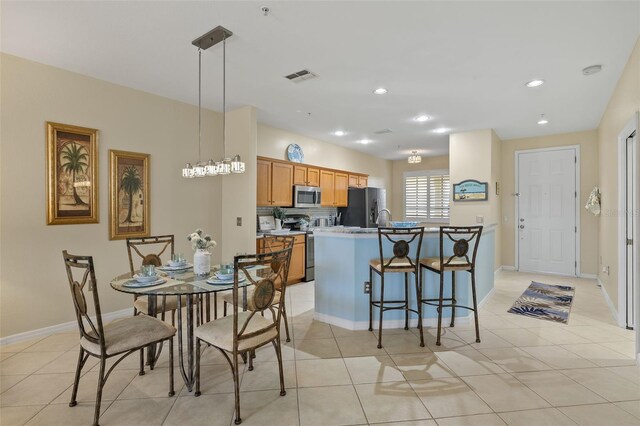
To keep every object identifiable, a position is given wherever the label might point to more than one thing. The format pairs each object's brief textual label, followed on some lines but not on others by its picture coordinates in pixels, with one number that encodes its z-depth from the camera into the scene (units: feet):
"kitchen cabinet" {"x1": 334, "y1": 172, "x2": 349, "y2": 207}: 22.35
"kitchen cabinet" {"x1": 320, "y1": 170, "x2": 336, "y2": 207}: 21.03
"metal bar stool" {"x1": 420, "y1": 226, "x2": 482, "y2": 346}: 10.07
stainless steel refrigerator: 22.83
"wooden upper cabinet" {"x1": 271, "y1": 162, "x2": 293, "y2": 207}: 17.22
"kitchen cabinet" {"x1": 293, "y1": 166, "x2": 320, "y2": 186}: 18.78
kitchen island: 11.27
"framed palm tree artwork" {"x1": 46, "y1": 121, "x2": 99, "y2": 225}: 10.55
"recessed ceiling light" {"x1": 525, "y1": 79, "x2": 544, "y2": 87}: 11.59
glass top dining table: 7.13
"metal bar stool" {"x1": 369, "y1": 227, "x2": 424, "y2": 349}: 9.77
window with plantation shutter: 26.86
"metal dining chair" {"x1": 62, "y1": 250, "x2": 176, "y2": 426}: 6.37
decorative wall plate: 18.67
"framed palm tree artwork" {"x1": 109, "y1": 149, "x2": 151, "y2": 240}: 12.05
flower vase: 8.55
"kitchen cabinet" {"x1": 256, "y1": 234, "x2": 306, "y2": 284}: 17.22
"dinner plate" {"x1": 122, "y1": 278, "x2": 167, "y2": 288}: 7.40
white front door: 19.61
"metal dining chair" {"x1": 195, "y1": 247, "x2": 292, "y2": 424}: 6.56
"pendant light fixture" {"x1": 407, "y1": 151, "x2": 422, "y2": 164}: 21.48
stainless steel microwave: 18.55
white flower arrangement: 8.54
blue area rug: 12.69
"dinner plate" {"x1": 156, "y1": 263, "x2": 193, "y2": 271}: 9.03
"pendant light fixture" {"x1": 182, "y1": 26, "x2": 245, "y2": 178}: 8.61
